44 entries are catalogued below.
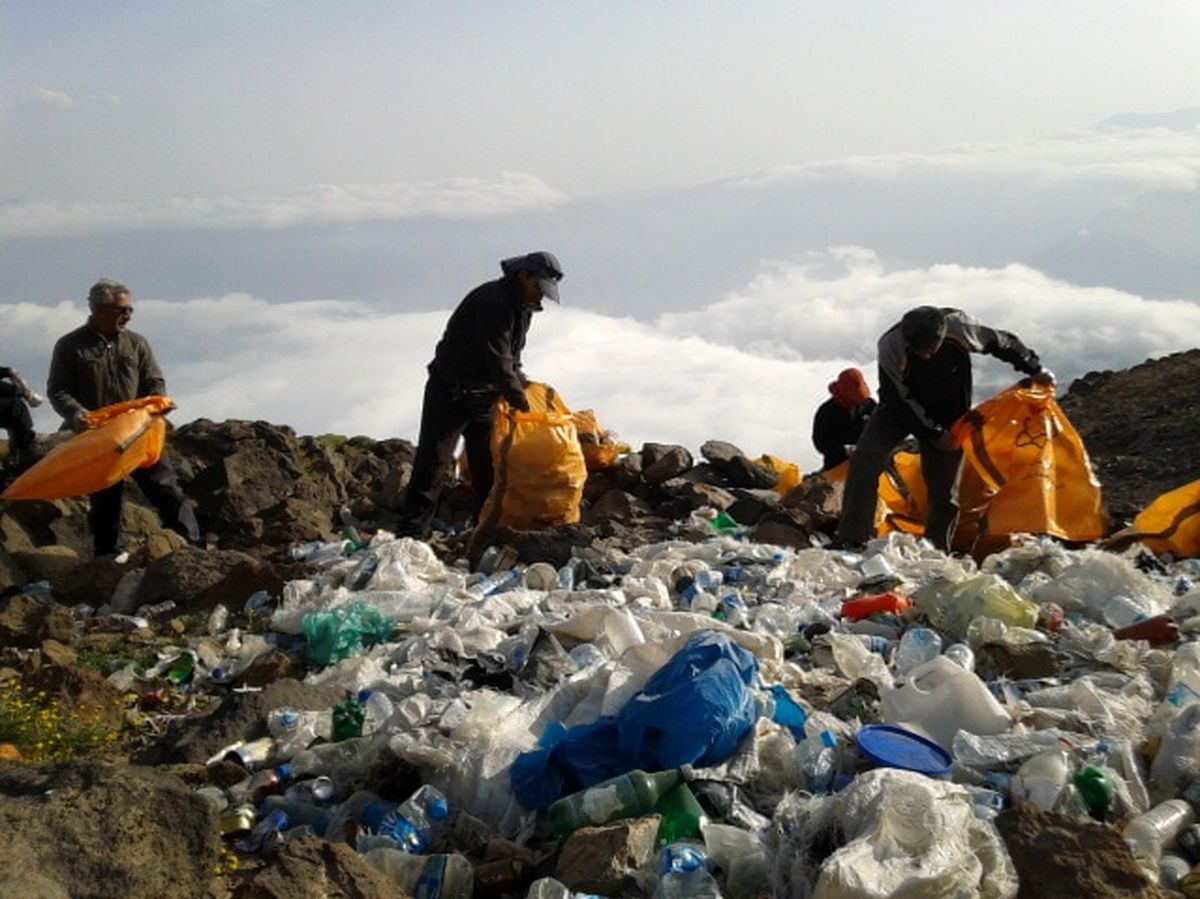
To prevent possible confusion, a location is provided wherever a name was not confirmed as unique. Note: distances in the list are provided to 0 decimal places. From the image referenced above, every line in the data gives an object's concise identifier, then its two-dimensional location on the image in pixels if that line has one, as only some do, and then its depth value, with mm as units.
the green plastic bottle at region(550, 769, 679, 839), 3771
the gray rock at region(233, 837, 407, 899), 3160
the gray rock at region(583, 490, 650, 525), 9594
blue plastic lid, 3943
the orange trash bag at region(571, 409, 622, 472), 10180
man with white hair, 7703
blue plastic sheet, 3982
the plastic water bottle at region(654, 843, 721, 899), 3365
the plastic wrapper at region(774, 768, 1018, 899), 3193
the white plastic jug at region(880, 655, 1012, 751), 4328
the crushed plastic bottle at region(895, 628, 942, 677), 5195
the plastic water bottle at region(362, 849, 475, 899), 3518
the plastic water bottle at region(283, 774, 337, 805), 4238
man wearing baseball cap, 8062
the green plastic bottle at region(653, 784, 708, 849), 3711
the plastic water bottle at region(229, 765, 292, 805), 4277
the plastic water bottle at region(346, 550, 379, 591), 6773
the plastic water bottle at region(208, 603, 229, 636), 6535
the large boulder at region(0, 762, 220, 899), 2986
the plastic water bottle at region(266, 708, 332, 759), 4648
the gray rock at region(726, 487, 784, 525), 9078
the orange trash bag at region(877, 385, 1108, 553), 7953
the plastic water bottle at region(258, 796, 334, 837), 4098
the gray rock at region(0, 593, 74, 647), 6430
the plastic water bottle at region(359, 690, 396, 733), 4762
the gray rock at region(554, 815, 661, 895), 3414
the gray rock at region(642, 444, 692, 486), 10375
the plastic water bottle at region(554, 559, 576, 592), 6750
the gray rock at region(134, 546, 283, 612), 6895
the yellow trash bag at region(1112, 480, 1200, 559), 7324
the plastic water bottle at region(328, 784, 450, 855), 3842
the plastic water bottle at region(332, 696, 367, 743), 4672
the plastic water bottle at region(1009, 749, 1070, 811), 3805
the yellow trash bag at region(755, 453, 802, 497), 10789
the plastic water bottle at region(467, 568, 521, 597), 6675
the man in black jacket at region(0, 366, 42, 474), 9273
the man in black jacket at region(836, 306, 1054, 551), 7719
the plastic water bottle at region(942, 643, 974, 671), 4992
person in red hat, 9578
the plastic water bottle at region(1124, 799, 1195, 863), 3547
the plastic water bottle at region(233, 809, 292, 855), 3943
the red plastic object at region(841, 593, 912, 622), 5973
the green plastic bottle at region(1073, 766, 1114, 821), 3826
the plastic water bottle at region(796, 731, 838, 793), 3998
